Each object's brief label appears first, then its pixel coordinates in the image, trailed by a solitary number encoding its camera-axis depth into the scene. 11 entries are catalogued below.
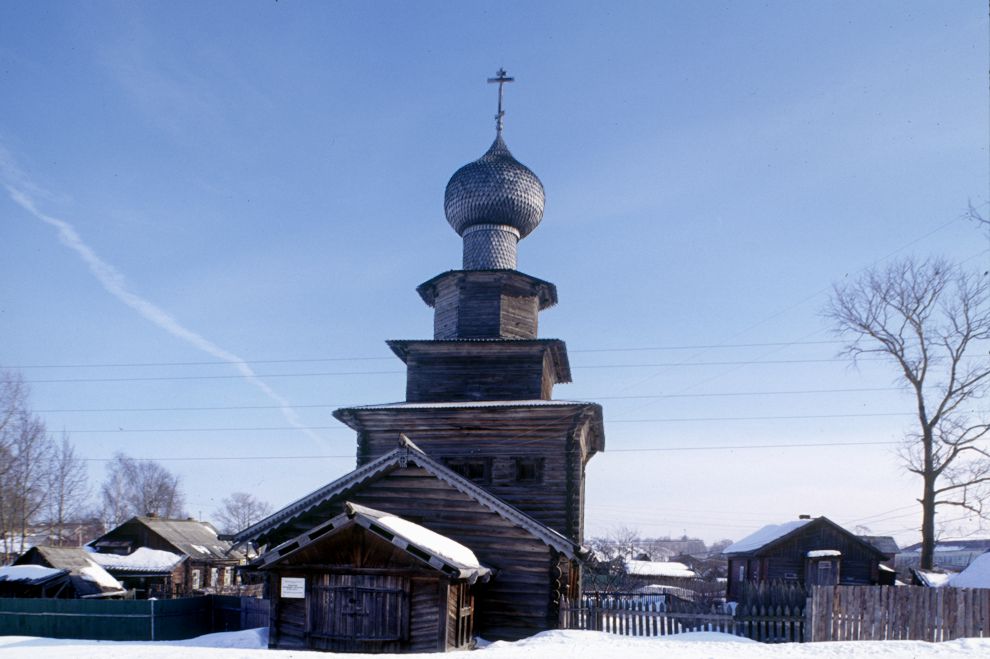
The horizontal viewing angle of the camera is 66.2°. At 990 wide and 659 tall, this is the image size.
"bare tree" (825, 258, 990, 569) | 29.25
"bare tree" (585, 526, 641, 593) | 50.18
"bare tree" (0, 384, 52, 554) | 47.97
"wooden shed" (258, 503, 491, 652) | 16.09
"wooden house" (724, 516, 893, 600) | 36.16
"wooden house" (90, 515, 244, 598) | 43.61
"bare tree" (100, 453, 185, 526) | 99.12
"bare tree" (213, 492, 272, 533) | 121.19
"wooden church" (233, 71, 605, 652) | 16.41
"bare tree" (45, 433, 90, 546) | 56.22
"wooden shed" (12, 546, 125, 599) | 33.41
